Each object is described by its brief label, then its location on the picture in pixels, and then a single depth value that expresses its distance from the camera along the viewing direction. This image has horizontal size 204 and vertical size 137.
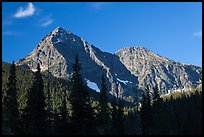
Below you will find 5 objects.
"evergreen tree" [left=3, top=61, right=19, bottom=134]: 54.10
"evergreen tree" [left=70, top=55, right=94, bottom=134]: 44.59
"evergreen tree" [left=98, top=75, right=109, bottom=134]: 66.75
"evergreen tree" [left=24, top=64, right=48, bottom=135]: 50.56
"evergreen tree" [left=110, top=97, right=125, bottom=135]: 72.09
